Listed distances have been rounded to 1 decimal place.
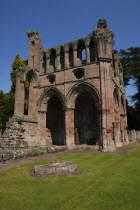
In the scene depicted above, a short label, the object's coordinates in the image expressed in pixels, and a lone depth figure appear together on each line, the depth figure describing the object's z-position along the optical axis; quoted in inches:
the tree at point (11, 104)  990.4
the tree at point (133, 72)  1269.7
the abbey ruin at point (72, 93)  633.6
